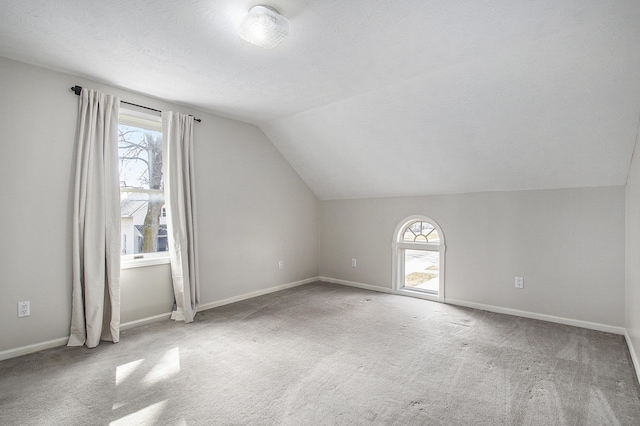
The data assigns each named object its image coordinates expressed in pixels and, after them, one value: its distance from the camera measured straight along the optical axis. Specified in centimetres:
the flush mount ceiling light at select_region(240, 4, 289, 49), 188
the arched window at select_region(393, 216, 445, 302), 430
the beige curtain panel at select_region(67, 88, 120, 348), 279
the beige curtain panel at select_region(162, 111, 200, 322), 341
